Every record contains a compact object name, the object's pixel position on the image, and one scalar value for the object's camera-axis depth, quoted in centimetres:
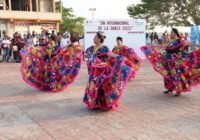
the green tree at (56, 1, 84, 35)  5853
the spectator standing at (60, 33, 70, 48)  1613
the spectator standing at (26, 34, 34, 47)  1804
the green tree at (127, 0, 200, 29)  3656
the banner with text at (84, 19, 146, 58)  1645
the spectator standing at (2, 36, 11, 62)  1698
